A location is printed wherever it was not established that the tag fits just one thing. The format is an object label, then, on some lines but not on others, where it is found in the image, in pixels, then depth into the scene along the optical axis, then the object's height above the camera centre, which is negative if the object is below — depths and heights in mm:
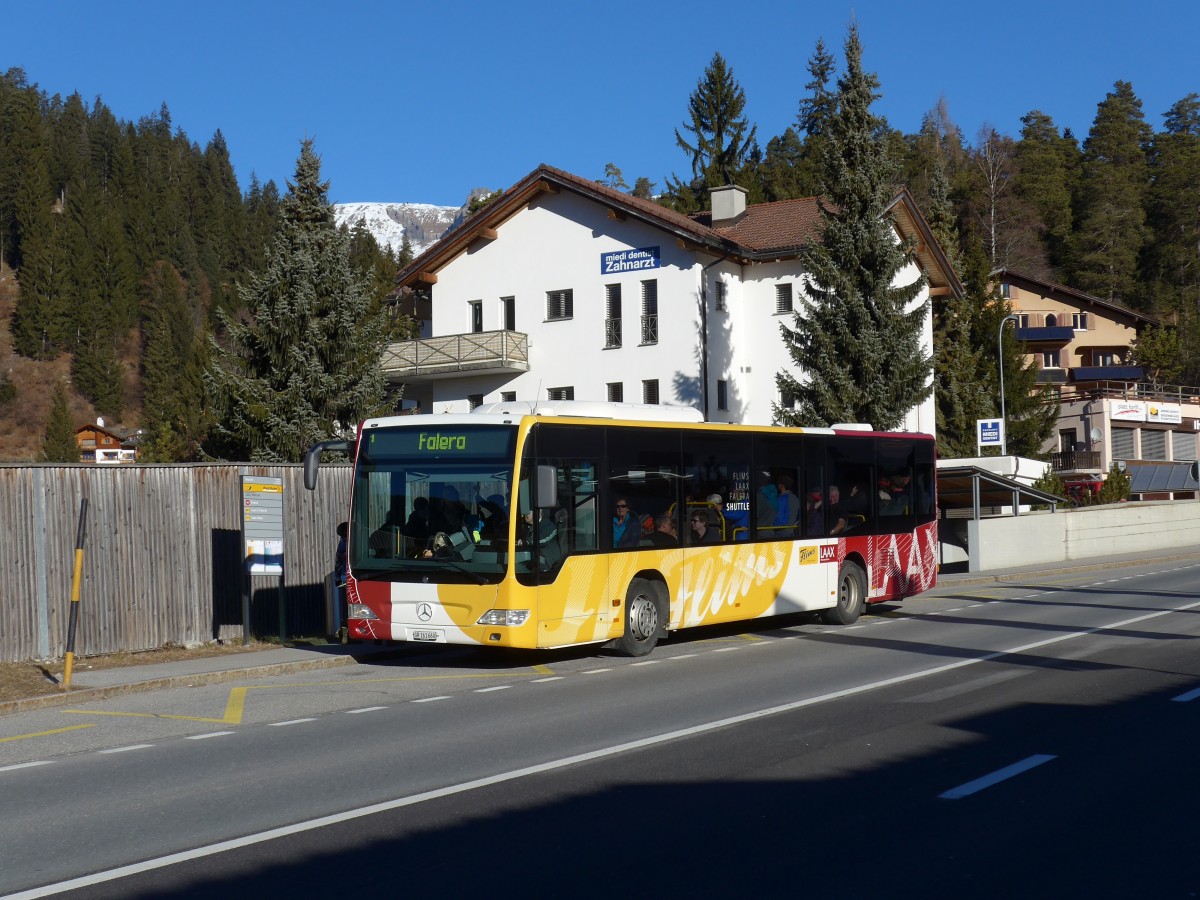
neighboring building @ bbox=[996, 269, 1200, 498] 72562 +4950
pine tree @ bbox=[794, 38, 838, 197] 89938 +27764
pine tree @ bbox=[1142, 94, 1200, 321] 100000 +18416
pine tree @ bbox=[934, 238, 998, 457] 55094 +3985
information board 16266 -477
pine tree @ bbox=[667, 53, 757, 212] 77250 +20986
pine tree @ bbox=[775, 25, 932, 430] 34781 +4639
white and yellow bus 13828 -520
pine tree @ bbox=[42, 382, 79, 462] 95750 +4270
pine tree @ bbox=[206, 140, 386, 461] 26484 +2684
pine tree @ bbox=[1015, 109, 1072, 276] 104375 +22643
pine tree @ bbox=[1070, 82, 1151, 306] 100625 +18582
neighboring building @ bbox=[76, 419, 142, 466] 102938 +4174
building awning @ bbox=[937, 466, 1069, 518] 32688 -447
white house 42688 +6118
